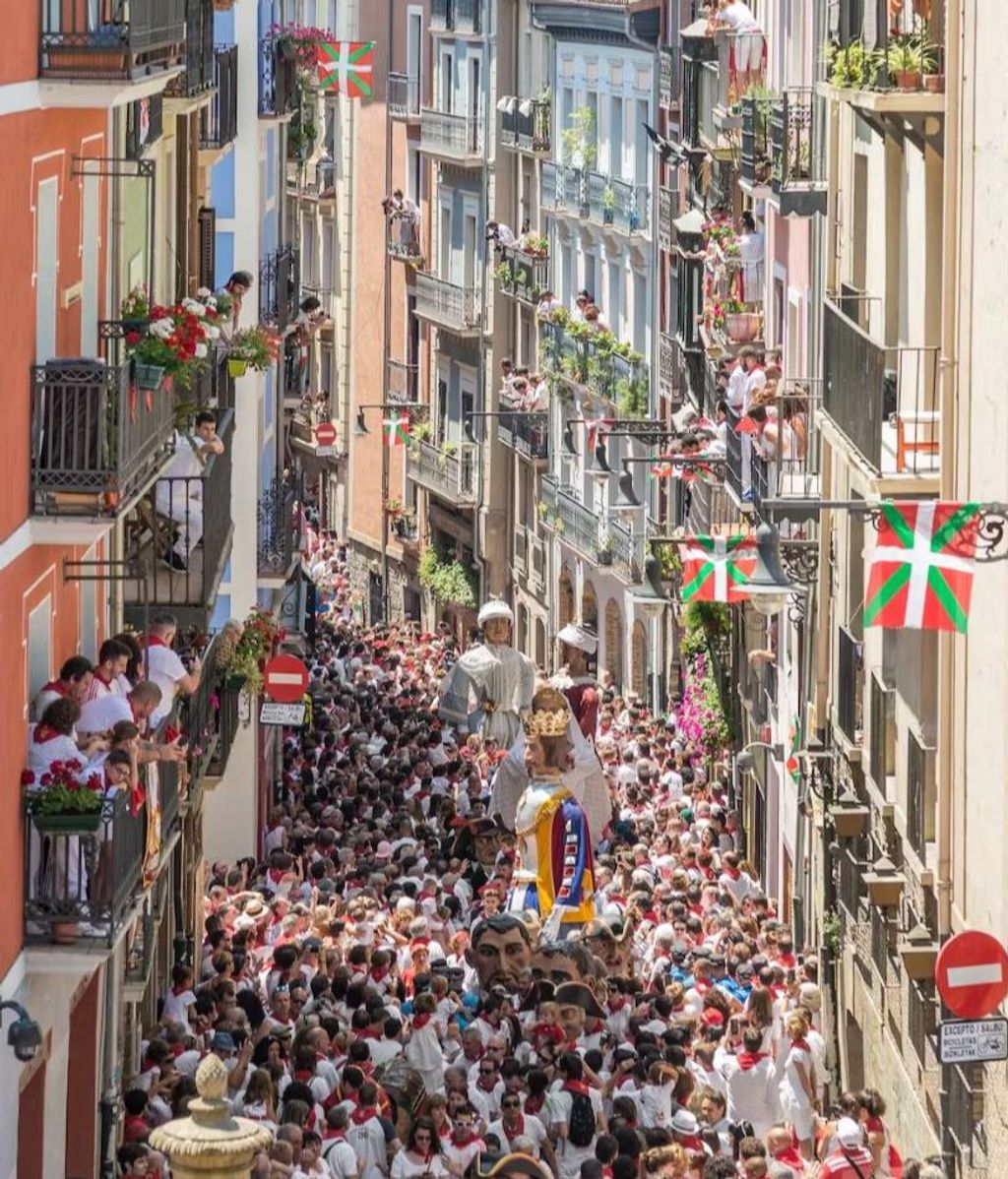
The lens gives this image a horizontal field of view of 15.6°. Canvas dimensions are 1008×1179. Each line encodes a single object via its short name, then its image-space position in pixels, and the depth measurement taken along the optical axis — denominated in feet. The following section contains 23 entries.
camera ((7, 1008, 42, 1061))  70.38
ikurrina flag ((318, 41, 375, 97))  205.57
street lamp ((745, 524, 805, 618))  83.10
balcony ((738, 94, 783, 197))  130.72
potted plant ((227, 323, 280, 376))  109.60
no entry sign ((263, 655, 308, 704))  134.51
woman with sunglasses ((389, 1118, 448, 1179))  79.51
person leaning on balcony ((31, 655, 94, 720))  77.97
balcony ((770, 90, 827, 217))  116.57
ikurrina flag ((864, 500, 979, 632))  68.18
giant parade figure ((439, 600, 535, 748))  107.24
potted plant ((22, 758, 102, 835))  74.28
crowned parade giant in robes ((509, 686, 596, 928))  101.50
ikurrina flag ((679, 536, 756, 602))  106.42
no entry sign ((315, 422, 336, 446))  245.45
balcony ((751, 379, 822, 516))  117.29
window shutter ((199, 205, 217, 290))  130.11
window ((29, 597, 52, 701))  77.77
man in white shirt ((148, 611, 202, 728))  91.56
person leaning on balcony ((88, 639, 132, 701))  81.97
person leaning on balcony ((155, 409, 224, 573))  98.99
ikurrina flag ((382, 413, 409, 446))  243.19
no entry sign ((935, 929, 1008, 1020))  71.46
